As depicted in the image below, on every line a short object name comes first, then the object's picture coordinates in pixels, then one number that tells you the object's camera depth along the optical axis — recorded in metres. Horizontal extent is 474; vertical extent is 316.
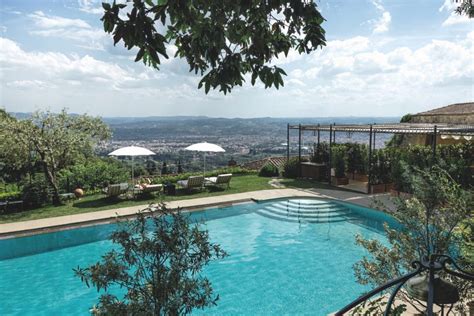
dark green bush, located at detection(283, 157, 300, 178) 19.00
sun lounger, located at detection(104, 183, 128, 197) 13.61
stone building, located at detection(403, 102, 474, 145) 19.89
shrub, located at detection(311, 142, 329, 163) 18.50
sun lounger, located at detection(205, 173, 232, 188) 15.97
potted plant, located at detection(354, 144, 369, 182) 16.81
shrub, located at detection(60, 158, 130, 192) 15.12
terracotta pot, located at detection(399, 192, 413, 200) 13.16
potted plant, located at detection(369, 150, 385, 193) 15.25
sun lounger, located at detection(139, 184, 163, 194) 14.35
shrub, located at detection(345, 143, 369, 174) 16.86
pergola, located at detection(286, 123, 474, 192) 12.95
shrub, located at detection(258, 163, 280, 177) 19.62
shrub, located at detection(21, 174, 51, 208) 13.02
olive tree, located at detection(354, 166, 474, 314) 4.41
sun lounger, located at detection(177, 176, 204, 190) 15.47
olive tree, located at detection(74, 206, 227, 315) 3.76
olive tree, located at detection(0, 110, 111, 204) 12.27
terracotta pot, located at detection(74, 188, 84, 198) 14.28
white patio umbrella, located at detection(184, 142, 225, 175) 17.03
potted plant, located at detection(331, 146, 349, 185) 16.72
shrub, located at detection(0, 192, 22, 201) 12.69
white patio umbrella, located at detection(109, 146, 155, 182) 14.85
